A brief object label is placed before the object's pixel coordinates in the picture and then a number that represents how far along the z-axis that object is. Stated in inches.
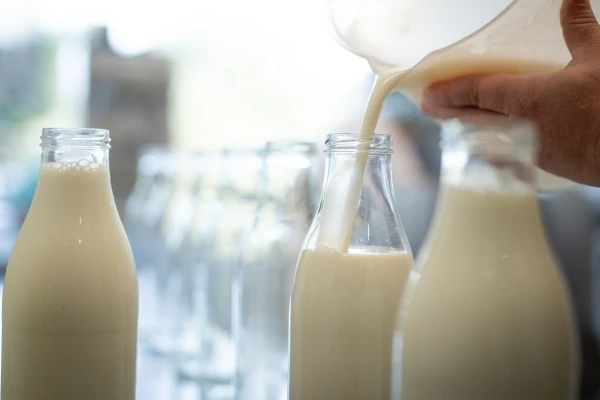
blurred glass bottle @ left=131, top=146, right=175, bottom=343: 50.7
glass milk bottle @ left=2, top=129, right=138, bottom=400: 22.8
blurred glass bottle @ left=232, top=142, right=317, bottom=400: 31.4
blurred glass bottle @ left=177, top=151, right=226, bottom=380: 42.8
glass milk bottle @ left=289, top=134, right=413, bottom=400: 22.0
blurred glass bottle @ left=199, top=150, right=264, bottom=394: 38.7
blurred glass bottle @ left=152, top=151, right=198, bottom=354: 44.8
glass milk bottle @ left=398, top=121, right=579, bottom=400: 16.0
